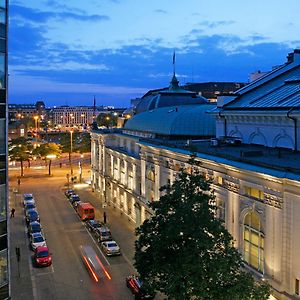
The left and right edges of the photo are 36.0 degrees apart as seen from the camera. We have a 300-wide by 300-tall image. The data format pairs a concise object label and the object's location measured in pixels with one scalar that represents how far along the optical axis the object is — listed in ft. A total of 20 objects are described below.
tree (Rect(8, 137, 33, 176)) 360.28
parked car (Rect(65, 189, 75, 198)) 270.30
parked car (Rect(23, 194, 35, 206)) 242.37
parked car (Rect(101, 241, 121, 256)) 161.38
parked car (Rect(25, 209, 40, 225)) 205.09
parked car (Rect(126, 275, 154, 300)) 121.60
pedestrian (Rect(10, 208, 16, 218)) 221.23
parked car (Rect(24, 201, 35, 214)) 230.11
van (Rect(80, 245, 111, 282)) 144.05
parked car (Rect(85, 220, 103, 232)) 193.34
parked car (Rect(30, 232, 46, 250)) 166.71
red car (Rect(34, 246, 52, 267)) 150.30
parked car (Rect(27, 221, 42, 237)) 185.57
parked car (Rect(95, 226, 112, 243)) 175.83
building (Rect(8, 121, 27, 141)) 597.11
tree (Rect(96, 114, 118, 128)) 622.13
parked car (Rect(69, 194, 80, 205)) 250.31
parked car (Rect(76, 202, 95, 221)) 212.43
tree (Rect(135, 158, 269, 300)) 80.43
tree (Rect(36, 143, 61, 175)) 385.09
